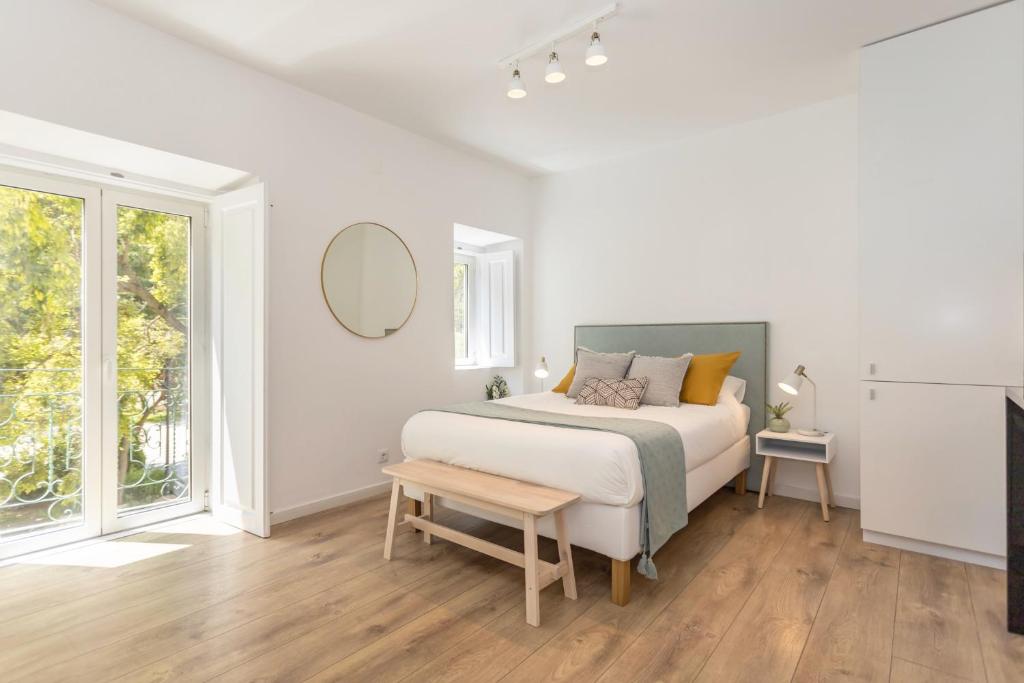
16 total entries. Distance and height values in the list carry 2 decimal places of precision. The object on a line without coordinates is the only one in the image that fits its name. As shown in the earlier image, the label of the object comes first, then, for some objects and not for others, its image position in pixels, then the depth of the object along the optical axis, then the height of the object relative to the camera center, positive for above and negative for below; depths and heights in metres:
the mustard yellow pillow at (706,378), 3.58 -0.26
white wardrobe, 2.51 +0.32
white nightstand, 3.22 -0.73
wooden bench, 2.09 -0.71
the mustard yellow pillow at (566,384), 4.21 -0.35
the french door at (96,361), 2.69 -0.11
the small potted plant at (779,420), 3.45 -0.54
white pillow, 3.72 -0.34
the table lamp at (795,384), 3.31 -0.29
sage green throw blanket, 2.27 -0.61
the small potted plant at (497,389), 5.06 -0.47
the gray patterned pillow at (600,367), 3.85 -0.20
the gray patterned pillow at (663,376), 3.56 -0.25
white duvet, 2.22 -0.53
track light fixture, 2.57 +1.62
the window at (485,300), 5.21 +0.43
